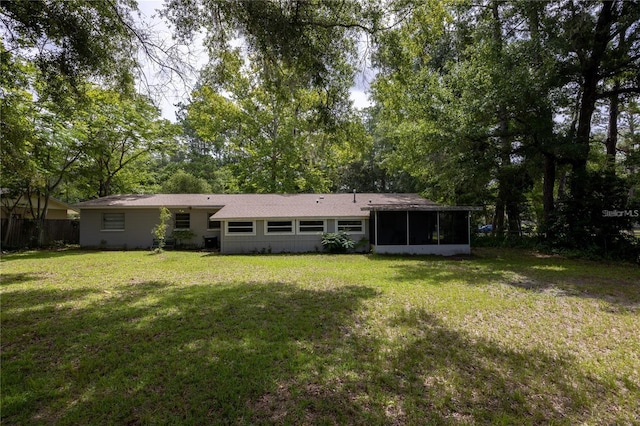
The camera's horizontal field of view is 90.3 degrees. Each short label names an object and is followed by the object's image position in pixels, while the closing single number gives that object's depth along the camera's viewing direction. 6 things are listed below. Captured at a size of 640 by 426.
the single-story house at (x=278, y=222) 14.47
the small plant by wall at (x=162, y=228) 15.16
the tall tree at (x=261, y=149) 24.14
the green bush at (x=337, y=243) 14.89
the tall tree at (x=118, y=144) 17.22
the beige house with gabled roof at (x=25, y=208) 16.59
